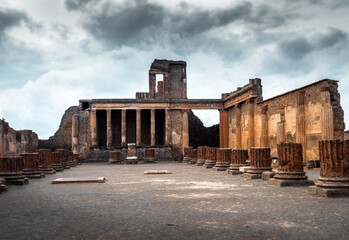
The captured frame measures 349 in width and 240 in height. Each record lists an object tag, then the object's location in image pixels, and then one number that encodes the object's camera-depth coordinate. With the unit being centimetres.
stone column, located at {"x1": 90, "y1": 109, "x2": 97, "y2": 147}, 2689
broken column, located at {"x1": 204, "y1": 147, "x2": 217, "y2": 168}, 1647
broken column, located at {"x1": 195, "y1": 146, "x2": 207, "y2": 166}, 1856
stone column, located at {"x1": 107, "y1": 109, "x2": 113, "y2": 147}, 2721
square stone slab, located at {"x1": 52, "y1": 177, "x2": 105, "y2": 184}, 981
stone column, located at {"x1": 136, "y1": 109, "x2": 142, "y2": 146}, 2737
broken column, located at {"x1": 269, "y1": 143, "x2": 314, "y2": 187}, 840
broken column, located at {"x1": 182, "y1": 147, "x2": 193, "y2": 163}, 2209
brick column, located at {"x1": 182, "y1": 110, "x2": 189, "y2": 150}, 2823
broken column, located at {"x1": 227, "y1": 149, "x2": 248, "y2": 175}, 1230
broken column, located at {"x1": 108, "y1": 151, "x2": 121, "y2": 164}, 2382
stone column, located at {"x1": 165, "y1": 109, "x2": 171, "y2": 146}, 2786
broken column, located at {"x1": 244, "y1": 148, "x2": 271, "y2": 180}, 1043
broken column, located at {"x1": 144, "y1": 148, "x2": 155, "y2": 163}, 2381
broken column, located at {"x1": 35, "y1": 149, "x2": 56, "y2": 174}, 1360
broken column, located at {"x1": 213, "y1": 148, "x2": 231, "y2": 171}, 1405
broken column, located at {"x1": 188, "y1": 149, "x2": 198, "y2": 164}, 2047
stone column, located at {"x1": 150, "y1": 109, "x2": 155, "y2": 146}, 2759
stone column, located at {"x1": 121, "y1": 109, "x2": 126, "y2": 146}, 2722
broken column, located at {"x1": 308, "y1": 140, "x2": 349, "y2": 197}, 662
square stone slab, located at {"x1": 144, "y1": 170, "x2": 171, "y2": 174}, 1312
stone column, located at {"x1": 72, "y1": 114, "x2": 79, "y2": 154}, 2808
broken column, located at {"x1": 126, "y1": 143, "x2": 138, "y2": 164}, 2403
